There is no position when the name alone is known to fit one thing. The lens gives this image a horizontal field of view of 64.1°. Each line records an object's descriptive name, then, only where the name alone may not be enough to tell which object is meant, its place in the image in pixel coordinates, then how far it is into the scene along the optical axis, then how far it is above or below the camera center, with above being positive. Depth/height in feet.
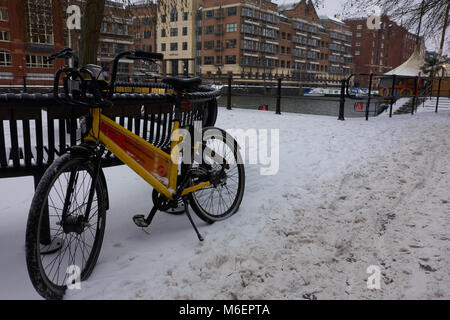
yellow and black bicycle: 7.11 -2.22
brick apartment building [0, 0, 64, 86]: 124.67 +10.10
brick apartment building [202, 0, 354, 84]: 204.23 +30.21
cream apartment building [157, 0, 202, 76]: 219.20 +26.57
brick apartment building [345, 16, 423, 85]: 319.06 +34.42
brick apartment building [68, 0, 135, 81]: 158.51 +17.82
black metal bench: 8.27 -0.85
